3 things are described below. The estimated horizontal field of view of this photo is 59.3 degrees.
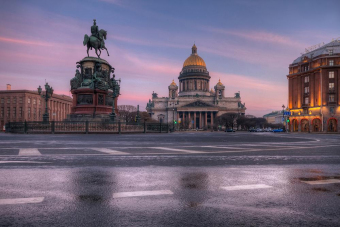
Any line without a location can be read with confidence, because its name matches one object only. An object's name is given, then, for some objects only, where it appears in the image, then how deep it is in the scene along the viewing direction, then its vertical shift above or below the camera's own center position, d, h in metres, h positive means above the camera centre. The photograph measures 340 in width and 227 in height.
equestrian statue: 37.94 +10.39
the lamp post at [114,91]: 33.75 +3.64
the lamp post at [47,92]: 37.56 +3.69
